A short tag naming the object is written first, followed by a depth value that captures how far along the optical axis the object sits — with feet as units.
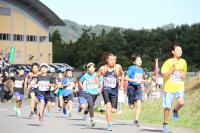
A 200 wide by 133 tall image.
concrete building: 263.49
